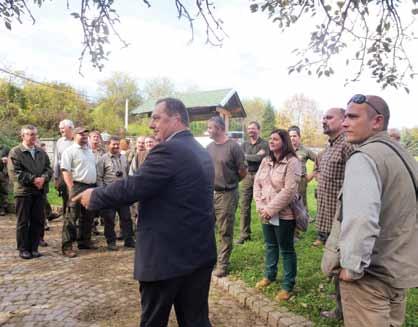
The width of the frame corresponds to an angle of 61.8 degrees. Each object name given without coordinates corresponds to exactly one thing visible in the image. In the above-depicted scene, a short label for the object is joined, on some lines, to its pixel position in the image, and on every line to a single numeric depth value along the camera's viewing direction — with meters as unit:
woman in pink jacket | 3.94
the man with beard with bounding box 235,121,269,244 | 6.68
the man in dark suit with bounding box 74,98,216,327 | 2.34
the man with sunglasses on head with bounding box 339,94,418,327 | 1.97
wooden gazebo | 20.70
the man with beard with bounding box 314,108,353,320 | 3.43
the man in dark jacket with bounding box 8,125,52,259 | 5.53
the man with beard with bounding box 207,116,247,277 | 4.80
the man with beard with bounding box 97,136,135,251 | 6.27
